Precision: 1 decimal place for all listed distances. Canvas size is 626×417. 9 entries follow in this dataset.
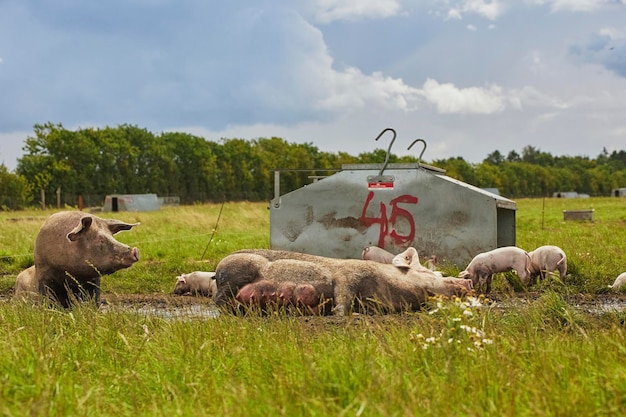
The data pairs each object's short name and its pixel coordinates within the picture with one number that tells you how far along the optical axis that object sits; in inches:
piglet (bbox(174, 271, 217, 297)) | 493.4
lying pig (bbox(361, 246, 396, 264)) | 533.0
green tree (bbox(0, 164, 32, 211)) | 2230.6
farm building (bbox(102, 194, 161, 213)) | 2121.1
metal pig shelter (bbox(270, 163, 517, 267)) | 560.1
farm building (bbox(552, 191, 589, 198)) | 4368.1
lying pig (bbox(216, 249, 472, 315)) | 359.6
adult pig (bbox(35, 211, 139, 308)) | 320.2
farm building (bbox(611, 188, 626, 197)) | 4101.9
